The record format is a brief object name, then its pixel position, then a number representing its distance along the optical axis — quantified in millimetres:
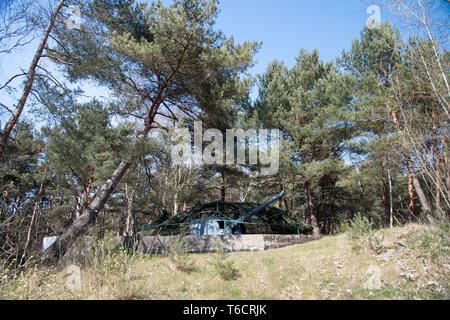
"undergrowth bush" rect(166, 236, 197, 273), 5411
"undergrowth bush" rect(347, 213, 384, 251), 5112
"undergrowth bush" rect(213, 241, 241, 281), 4875
